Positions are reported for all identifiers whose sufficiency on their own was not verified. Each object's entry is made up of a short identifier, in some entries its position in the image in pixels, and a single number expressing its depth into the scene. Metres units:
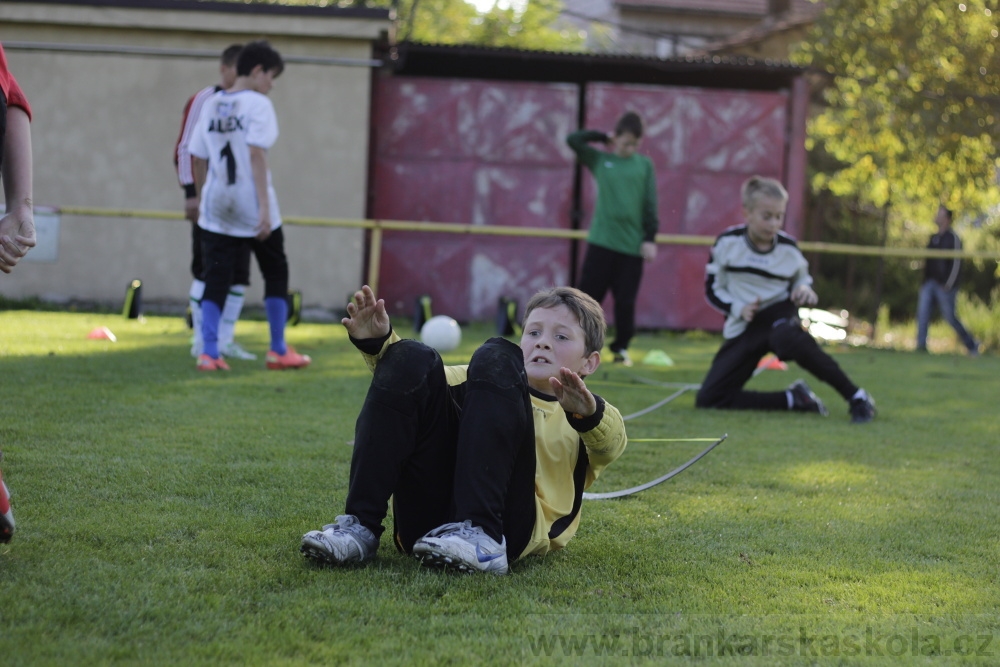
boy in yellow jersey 5.87
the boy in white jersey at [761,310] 13.83
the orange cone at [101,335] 18.16
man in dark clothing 27.37
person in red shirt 5.75
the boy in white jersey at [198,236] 15.91
